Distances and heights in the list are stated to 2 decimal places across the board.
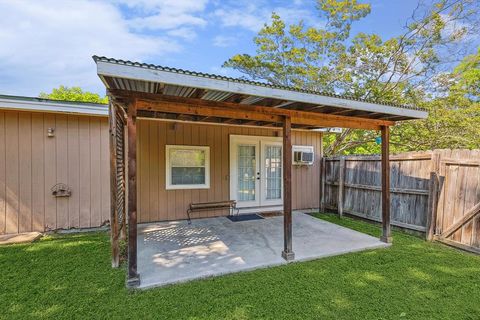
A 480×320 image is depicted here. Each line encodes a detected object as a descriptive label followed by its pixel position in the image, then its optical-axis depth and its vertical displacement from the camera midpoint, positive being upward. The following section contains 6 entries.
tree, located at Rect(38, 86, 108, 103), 17.64 +5.02
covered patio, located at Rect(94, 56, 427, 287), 2.74 +0.63
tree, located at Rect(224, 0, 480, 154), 9.64 +4.69
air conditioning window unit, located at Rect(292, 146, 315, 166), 6.94 +0.05
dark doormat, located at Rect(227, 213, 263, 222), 6.01 -1.51
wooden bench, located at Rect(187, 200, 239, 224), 5.91 -1.20
